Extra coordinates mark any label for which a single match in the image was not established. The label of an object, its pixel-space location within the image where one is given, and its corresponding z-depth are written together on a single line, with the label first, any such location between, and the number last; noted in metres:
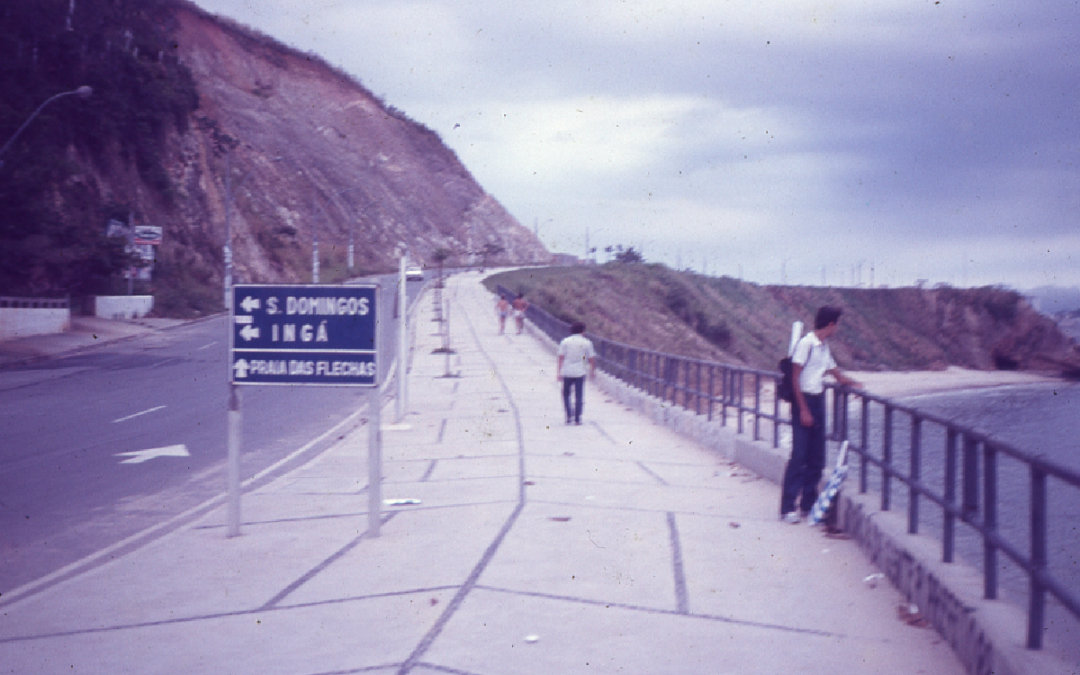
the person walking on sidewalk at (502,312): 43.18
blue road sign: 8.04
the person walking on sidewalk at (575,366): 16.36
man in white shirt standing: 8.12
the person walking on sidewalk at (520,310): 43.44
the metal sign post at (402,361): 16.61
